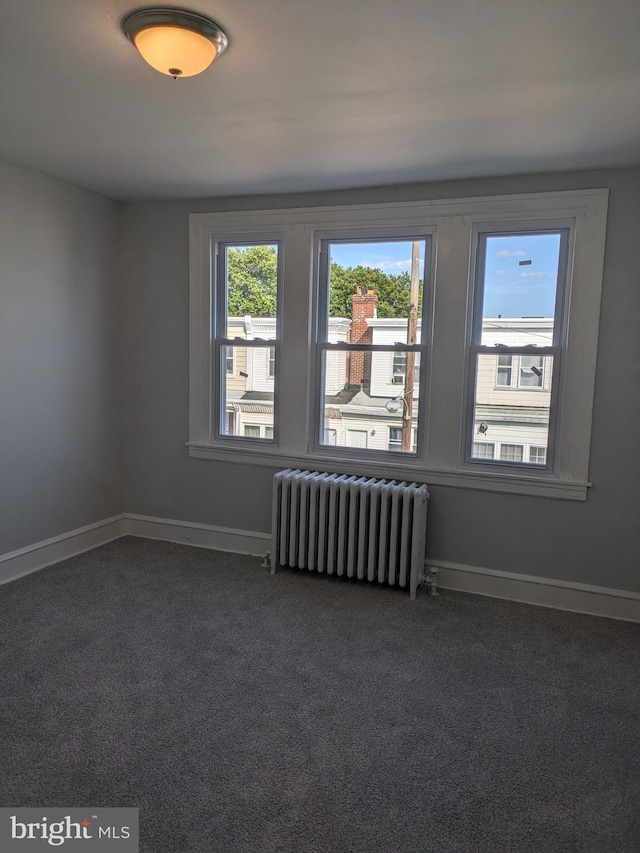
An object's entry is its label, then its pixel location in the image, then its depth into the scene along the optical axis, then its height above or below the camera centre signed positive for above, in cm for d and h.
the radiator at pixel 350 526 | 356 -105
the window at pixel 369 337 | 378 +20
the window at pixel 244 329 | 414 +25
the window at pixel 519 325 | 344 +29
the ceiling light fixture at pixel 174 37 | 186 +110
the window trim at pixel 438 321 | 331 +30
